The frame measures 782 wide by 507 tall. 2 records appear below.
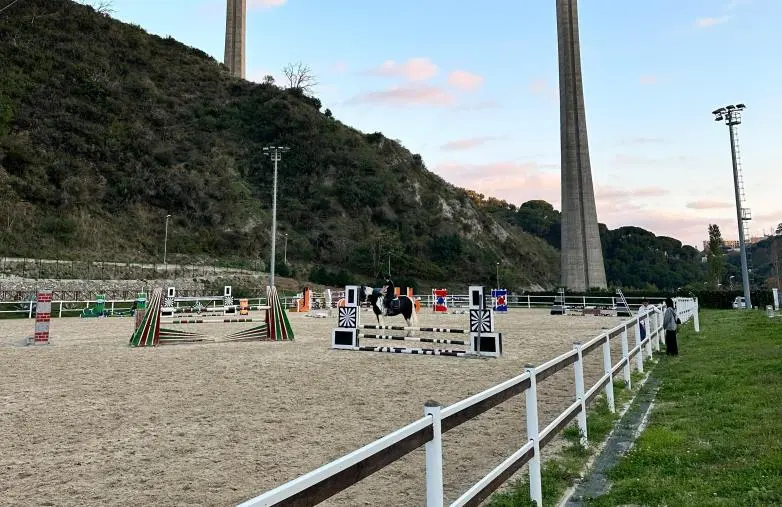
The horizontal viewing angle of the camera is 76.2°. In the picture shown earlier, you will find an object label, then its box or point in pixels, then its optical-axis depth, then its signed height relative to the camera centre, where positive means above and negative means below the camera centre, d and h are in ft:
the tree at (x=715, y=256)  296.51 +24.55
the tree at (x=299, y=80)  400.06 +176.15
